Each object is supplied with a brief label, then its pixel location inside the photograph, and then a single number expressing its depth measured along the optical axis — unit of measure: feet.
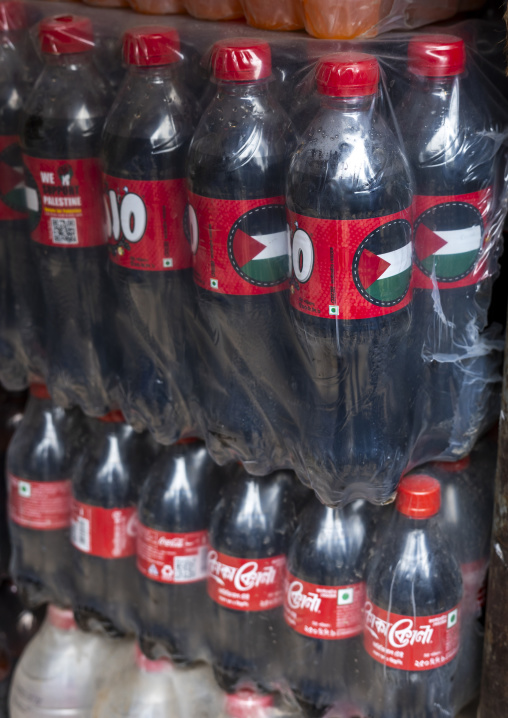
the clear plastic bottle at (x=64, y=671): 6.31
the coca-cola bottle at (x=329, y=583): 4.99
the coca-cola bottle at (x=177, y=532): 5.48
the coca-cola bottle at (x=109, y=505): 5.80
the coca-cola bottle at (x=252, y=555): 5.22
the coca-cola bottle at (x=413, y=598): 4.74
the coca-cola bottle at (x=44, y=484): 6.12
